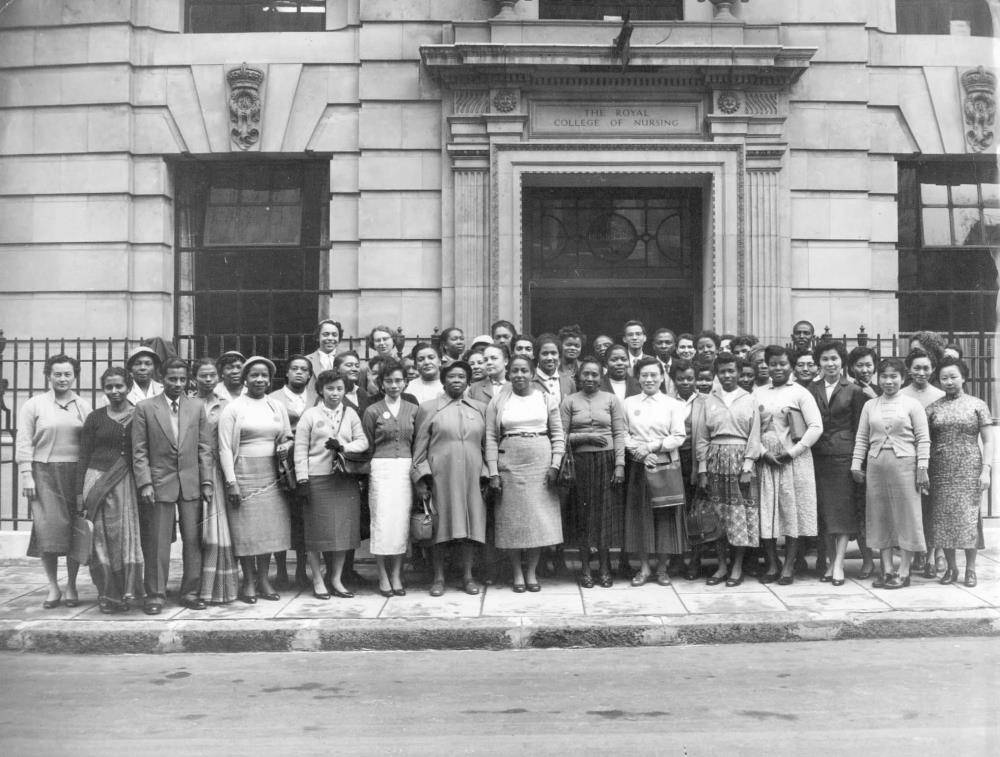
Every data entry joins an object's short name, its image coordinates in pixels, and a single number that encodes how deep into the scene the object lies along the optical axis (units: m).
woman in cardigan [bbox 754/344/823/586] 8.80
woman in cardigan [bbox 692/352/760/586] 8.81
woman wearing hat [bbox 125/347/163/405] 8.54
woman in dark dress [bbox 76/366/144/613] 8.12
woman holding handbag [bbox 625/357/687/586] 8.88
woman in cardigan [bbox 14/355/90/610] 8.44
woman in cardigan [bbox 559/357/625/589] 8.88
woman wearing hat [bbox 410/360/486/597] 8.65
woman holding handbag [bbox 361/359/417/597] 8.61
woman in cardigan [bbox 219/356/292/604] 8.38
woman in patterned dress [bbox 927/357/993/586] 8.70
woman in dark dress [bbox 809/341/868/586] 8.89
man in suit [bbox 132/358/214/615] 8.11
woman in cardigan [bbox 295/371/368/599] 8.54
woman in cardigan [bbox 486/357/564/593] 8.70
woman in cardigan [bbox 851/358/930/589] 8.62
